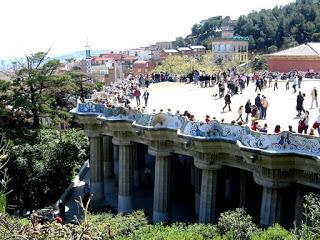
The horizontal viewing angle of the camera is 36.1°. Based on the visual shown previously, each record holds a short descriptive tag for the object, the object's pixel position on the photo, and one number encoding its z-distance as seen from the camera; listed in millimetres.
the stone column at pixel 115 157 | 34662
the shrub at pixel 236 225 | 14067
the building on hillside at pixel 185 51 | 132400
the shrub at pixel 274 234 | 12500
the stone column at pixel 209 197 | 19438
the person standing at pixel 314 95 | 25112
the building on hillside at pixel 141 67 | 117250
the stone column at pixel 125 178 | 25312
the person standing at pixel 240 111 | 21720
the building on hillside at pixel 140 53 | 163325
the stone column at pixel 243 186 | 21906
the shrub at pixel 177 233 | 14078
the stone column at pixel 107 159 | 32219
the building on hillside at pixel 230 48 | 109688
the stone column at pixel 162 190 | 22281
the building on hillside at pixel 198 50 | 128500
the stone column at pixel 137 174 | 30297
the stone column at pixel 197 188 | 23156
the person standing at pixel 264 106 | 22516
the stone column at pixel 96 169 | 28828
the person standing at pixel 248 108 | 22225
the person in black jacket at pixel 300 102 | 22266
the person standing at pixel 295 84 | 33506
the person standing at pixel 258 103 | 22536
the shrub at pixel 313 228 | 8789
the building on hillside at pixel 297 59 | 50188
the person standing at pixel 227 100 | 25594
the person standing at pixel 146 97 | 29094
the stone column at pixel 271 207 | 16531
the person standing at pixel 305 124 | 17094
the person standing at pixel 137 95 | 30219
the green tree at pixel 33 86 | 32938
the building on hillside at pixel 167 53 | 129875
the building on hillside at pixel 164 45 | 170125
